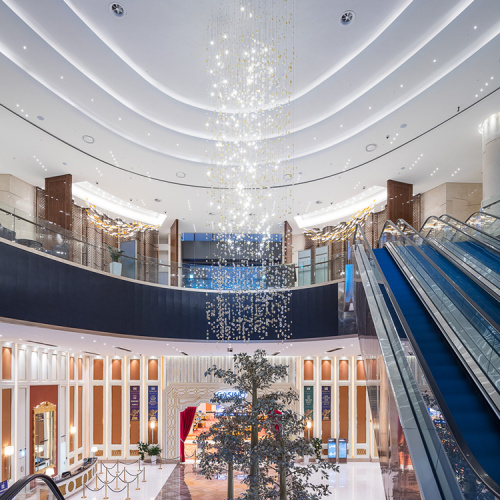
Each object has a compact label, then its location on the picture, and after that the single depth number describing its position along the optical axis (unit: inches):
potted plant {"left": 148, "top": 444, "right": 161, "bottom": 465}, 676.1
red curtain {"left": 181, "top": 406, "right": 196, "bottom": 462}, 707.4
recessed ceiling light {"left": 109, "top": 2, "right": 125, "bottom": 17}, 303.6
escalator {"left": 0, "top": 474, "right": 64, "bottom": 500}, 141.8
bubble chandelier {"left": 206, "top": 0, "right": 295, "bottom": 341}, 341.4
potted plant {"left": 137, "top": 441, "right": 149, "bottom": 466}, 679.7
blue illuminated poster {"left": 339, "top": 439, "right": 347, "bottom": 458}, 687.7
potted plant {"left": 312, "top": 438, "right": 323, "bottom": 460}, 665.1
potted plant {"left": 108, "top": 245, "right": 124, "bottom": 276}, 453.1
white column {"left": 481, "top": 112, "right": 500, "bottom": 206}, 391.5
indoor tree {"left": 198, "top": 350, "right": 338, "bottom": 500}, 287.6
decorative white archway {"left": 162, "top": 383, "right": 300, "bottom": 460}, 709.9
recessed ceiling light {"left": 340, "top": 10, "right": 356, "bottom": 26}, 313.1
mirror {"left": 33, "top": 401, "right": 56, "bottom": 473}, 528.1
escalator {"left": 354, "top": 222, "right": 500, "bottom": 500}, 104.1
